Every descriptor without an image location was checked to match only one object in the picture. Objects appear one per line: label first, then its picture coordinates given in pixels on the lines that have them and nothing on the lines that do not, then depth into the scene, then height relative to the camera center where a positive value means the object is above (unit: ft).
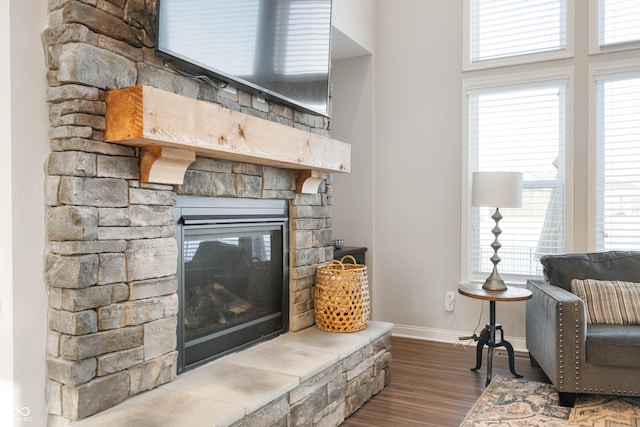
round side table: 10.39 -2.26
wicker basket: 9.66 -1.78
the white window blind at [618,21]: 11.60 +4.58
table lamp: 10.68 +0.48
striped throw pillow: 9.72 -1.78
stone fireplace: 5.57 -0.26
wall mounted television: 6.43 +2.58
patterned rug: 8.32 -3.56
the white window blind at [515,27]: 12.35 +4.80
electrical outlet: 13.34 -2.45
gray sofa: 8.63 -2.50
